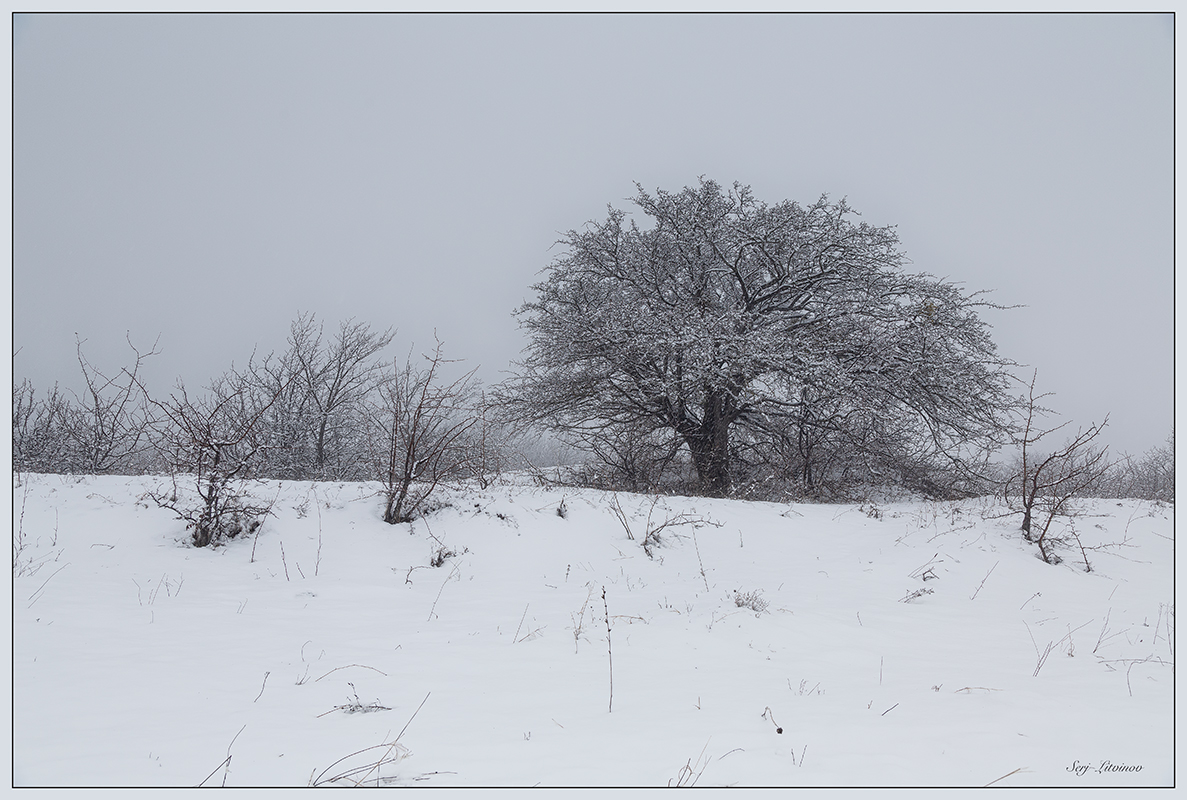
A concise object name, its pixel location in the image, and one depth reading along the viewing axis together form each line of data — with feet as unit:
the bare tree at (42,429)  44.03
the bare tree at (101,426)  34.37
